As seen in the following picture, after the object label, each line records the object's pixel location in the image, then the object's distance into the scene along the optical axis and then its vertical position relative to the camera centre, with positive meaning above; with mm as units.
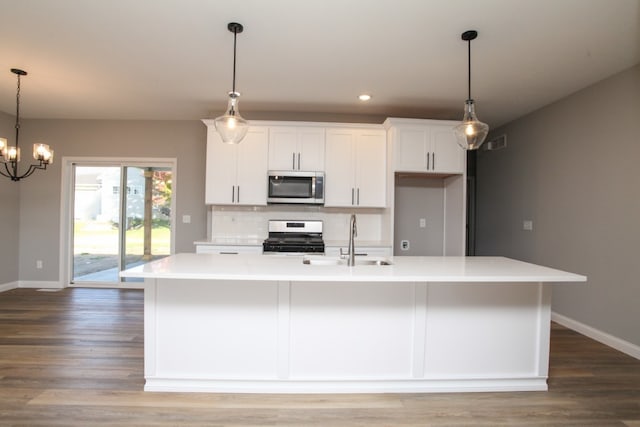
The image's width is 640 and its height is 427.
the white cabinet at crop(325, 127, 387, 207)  4086 +540
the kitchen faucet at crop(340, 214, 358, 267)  2265 -211
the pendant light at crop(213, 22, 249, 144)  2332 +623
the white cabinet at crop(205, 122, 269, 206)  4027 +520
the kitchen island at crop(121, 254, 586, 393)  2131 -775
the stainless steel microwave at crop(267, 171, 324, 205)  3980 +298
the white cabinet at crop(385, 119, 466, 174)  3904 +784
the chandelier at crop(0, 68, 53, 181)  3141 +543
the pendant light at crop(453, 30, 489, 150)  2438 +639
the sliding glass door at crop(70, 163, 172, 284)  4848 -70
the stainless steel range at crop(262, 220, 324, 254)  4258 -232
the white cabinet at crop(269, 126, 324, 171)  4039 +769
